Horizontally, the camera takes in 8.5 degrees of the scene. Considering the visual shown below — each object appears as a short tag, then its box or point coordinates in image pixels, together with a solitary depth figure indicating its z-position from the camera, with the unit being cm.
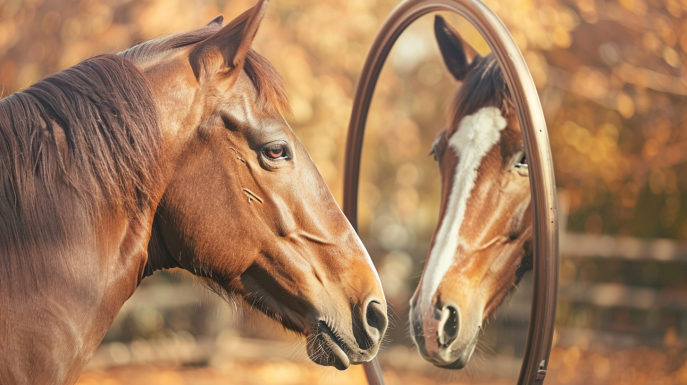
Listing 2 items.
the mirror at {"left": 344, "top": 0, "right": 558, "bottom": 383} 736
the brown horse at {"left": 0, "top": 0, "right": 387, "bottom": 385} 695
